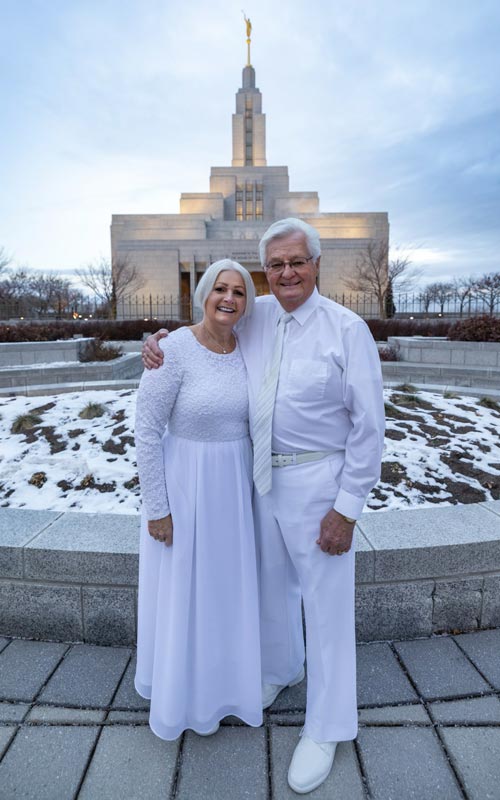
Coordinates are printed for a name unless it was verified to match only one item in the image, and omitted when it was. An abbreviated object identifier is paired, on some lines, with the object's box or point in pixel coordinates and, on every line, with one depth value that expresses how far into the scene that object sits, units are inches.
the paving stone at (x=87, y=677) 93.3
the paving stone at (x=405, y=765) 75.2
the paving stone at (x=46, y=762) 75.2
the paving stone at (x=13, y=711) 88.6
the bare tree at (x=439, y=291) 2194.9
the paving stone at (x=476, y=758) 75.1
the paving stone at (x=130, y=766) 75.1
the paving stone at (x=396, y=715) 88.3
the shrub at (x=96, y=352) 441.4
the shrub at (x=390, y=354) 483.8
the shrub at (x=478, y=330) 446.6
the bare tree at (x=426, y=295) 2026.2
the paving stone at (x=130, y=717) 88.4
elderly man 75.9
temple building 1470.2
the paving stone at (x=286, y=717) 89.4
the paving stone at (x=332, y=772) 75.2
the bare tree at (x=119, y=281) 1395.2
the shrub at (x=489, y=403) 247.0
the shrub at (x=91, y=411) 222.4
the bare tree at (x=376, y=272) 1327.5
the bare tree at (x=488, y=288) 1710.1
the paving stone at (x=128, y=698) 91.6
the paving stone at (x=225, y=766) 75.2
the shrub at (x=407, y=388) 275.0
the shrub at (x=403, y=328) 691.3
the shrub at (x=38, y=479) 166.6
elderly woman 80.0
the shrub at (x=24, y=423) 211.9
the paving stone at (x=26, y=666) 94.8
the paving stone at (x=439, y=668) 95.1
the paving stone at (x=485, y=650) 98.8
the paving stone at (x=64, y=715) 88.2
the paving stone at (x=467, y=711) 87.8
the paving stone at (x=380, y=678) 93.7
